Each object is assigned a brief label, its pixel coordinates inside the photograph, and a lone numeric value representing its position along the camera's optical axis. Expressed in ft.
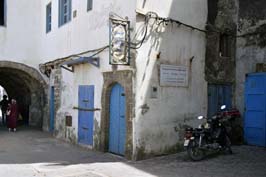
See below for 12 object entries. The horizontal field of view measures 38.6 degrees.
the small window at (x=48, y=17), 54.03
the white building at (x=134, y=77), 31.53
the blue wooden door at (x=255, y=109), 35.27
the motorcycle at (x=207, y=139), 30.25
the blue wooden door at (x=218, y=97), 37.09
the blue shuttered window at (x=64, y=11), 46.19
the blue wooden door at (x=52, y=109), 54.19
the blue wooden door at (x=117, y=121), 33.88
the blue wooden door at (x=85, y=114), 39.09
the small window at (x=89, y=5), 39.72
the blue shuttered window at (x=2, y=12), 54.49
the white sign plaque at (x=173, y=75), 32.68
